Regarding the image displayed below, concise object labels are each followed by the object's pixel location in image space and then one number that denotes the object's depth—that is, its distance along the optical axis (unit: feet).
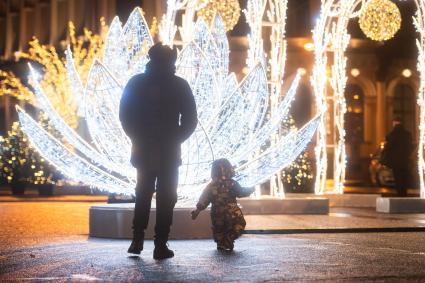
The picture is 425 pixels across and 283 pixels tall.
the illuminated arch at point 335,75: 69.72
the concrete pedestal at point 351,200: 71.67
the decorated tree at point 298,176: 84.23
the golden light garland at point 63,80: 120.98
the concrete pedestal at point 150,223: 42.06
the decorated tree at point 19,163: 95.14
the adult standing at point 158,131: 32.89
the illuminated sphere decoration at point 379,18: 76.28
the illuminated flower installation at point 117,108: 44.70
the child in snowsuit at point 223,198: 38.17
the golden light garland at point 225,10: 75.25
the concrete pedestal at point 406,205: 63.31
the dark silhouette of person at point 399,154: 71.67
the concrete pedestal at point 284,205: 60.08
